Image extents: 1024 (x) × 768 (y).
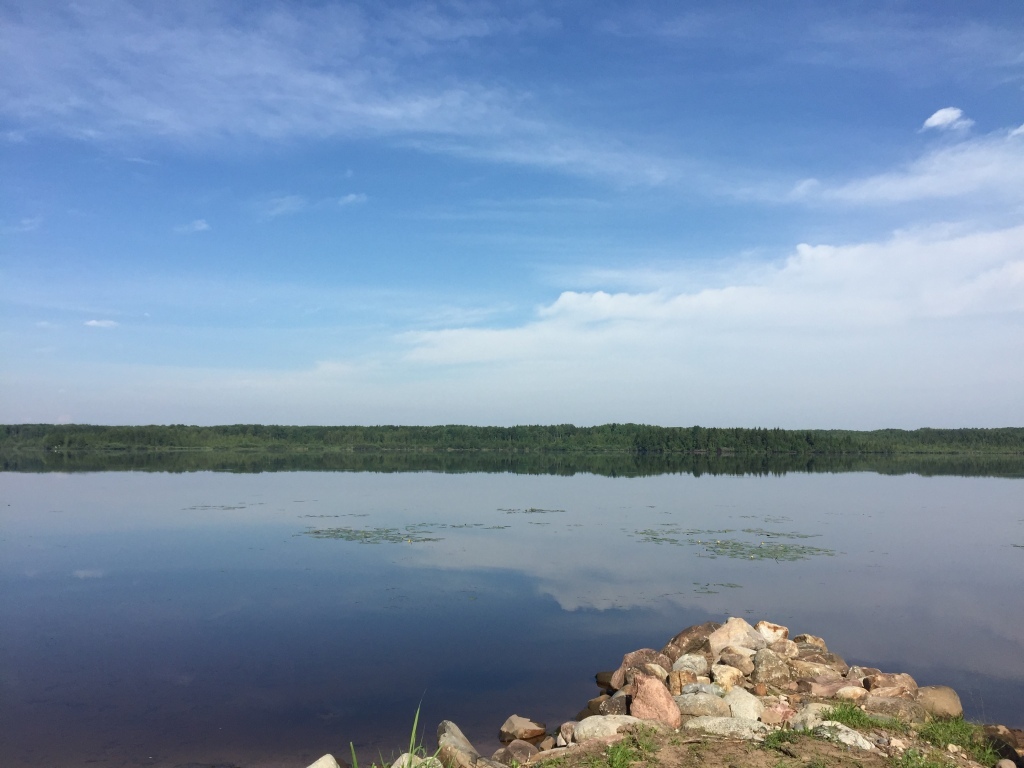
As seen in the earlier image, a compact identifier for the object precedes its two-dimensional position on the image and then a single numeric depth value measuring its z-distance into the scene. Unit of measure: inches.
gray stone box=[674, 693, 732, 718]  278.9
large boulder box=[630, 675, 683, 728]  266.7
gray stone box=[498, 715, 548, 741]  293.6
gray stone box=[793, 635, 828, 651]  382.9
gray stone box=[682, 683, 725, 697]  296.8
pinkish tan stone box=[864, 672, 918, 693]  306.0
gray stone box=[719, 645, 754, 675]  335.6
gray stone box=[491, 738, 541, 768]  257.9
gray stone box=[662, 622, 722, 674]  377.2
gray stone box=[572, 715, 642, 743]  254.8
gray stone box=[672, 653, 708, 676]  344.8
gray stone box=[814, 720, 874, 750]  232.5
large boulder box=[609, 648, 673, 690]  339.3
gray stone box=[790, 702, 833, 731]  252.5
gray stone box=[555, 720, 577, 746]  265.0
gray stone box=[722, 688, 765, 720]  277.1
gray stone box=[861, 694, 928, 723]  269.6
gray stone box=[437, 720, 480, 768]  239.0
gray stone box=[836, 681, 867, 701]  287.0
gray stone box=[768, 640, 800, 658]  355.6
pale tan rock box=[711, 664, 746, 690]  319.6
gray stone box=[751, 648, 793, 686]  327.6
